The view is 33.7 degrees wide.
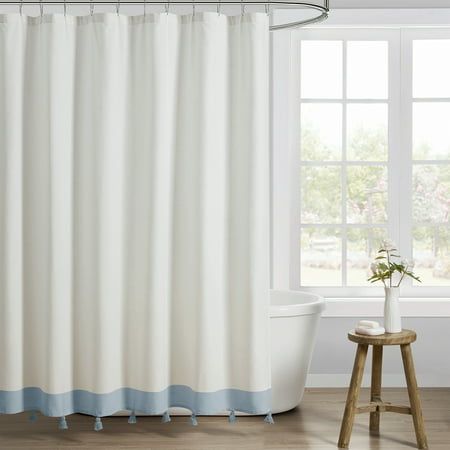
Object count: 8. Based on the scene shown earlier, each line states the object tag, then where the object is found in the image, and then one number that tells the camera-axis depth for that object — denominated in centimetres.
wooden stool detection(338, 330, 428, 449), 341
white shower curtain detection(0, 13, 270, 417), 332
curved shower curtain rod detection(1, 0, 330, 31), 334
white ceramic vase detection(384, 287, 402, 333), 351
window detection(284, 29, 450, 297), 461
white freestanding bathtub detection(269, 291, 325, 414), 380
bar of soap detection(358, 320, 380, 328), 348
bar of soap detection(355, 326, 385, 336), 344
